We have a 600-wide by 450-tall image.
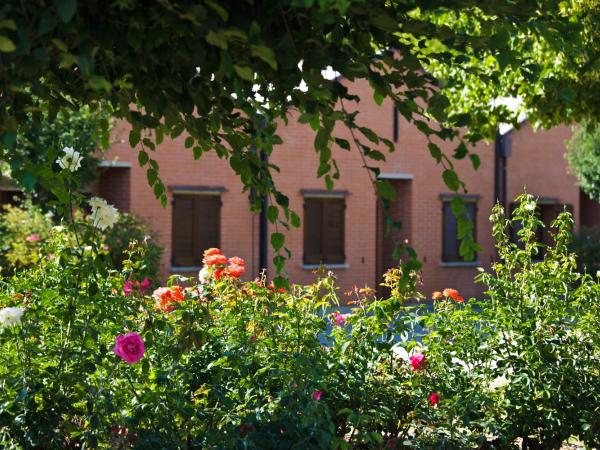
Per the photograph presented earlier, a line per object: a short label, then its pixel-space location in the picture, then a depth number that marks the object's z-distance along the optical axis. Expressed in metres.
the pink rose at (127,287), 9.18
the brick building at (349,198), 33.85
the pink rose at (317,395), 8.25
